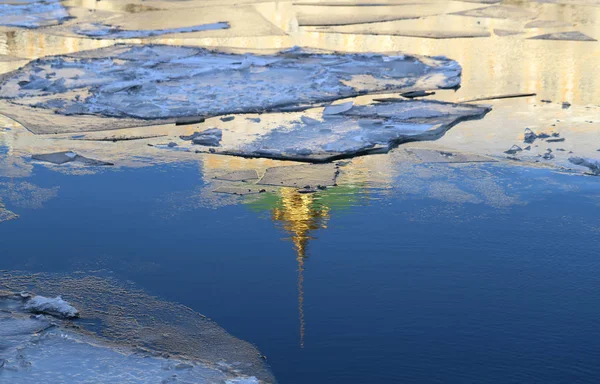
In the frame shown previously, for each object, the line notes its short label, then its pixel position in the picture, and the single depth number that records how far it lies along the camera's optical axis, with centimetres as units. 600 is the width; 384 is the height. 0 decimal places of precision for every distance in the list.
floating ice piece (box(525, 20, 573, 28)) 3105
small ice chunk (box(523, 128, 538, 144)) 1756
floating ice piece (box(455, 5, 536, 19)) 3353
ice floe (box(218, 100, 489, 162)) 1691
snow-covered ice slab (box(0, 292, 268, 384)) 905
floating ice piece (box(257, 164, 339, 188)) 1523
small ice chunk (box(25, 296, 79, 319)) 1068
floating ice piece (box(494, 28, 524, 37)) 2954
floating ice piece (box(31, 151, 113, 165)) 1674
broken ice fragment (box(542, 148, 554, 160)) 1653
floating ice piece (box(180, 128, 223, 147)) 1759
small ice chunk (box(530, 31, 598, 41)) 2861
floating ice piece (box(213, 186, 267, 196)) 1488
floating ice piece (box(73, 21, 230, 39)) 2996
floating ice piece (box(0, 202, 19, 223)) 1391
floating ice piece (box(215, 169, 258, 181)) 1562
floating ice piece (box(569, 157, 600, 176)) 1598
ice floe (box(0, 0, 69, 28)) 3312
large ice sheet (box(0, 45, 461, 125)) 2041
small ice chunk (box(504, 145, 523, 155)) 1684
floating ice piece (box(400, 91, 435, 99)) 2127
